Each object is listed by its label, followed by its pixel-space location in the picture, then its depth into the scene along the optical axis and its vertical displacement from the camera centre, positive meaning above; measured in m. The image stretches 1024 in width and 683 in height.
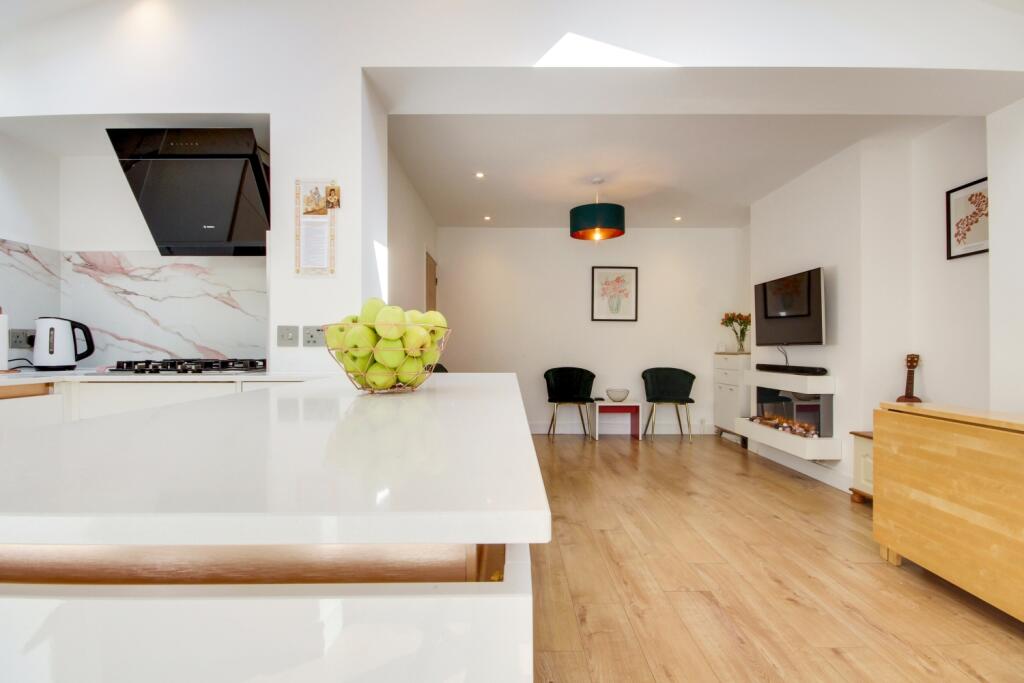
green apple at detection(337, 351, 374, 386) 0.99 -0.05
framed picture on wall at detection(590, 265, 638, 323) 5.67 +0.59
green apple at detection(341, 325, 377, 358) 0.96 +0.00
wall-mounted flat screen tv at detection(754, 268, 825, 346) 3.53 +0.24
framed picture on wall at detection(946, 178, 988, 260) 2.71 +0.72
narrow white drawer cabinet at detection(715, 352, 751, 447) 4.94 -0.56
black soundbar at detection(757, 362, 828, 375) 3.58 -0.24
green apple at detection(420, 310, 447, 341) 1.01 +0.04
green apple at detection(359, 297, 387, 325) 1.00 +0.07
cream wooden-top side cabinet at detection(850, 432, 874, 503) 3.05 -0.85
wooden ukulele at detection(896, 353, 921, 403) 3.03 -0.26
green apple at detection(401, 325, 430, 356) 0.98 +0.00
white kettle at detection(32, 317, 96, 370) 2.52 -0.01
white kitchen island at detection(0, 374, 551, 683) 0.30 -0.17
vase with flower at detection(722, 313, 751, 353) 5.22 +0.19
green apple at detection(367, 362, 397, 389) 1.00 -0.07
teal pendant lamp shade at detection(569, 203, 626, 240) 4.01 +1.05
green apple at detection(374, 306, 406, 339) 0.95 +0.04
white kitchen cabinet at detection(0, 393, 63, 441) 1.95 -0.30
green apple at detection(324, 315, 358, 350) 0.97 +0.01
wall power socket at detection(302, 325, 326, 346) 2.23 +0.03
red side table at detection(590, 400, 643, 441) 5.17 -0.80
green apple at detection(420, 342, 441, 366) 1.05 -0.03
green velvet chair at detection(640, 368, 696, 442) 5.44 -0.50
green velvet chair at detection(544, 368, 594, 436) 5.41 -0.50
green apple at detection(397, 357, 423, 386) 1.02 -0.07
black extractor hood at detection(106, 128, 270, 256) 2.37 +0.83
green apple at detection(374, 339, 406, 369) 0.97 -0.02
